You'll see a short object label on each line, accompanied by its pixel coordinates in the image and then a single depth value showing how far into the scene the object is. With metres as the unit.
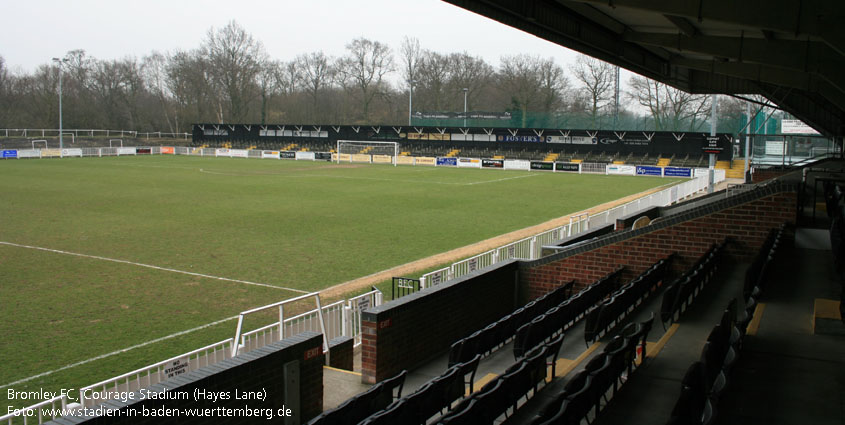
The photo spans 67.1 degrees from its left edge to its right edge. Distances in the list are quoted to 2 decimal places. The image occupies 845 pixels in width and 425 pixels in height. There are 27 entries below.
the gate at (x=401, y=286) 14.29
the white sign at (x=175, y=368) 7.84
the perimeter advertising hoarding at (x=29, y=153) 63.59
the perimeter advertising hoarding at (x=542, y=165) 59.11
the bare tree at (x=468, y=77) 95.56
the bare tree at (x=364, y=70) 96.69
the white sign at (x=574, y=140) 65.94
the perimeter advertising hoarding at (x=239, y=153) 74.19
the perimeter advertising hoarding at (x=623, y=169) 54.81
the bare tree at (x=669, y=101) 73.12
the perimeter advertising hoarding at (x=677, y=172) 52.21
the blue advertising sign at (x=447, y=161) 64.00
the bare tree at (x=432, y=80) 95.31
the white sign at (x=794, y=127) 61.47
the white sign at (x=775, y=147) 49.22
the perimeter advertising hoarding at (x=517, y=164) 59.84
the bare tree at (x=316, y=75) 100.69
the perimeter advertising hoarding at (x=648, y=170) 54.06
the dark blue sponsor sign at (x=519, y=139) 69.06
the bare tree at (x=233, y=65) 92.88
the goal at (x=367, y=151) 67.88
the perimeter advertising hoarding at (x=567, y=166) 57.50
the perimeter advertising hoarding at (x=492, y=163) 60.62
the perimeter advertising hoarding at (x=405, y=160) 65.88
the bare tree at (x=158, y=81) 99.19
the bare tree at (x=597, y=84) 83.38
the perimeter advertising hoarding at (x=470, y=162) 62.42
